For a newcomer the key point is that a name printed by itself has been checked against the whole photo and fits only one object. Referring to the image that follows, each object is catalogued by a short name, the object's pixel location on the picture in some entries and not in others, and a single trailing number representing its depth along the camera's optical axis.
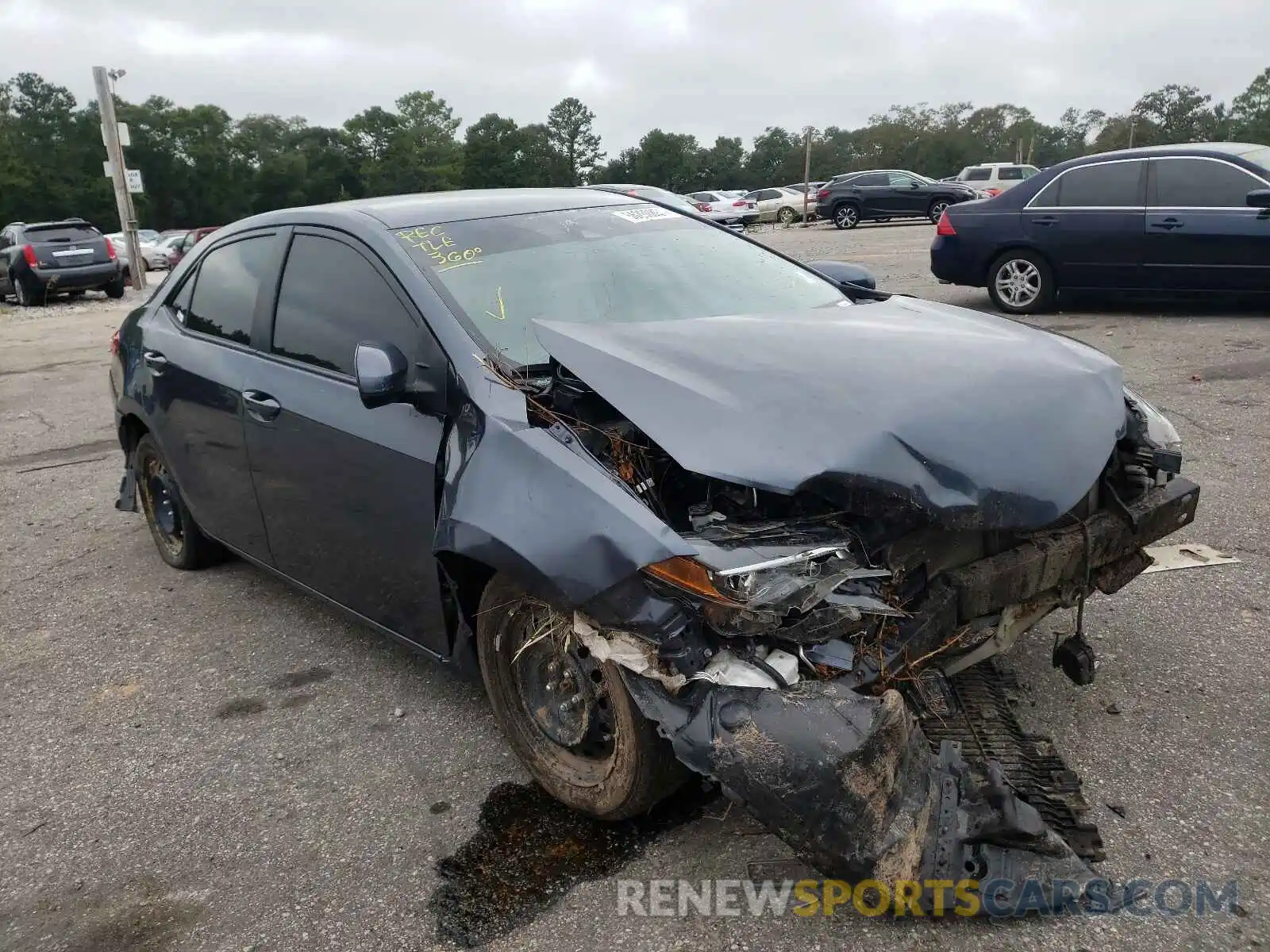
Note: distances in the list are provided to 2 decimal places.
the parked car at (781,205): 35.88
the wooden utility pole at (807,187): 32.12
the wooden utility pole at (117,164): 22.34
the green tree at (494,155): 84.12
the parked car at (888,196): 28.30
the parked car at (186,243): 26.91
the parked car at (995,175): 33.66
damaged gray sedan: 2.23
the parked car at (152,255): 31.03
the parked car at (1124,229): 8.53
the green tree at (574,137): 91.81
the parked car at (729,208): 33.75
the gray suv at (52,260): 19.19
